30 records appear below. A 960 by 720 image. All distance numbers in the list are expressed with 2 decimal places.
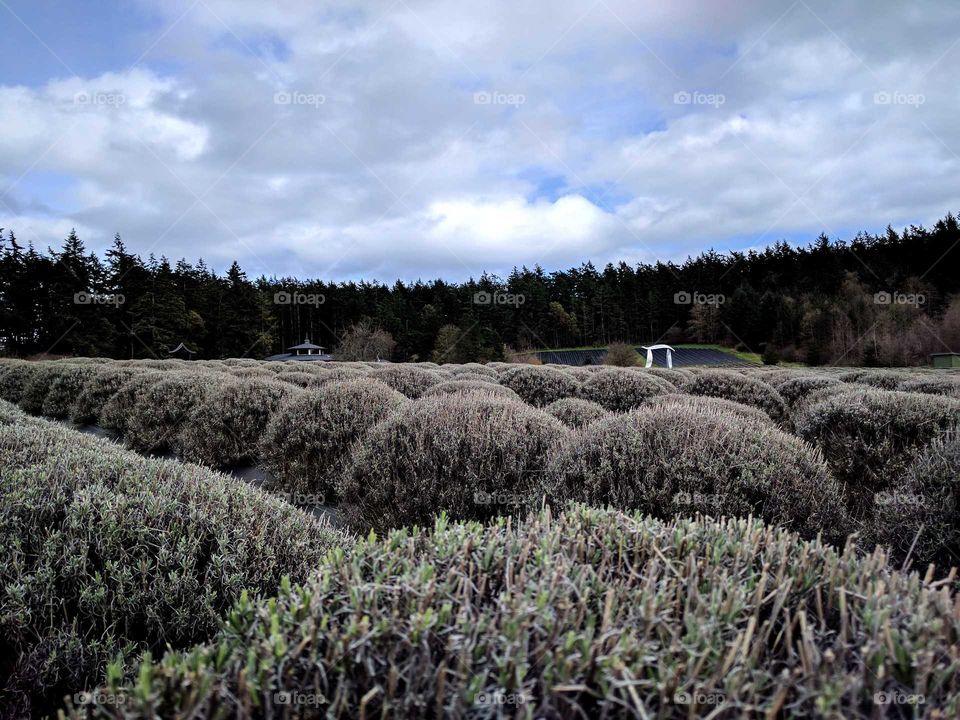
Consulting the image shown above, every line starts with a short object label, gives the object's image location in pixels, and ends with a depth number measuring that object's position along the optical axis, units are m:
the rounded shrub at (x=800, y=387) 11.55
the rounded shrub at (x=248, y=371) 14.02
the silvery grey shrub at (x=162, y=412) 9.67
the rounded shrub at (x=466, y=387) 8.51
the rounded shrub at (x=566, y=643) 1.24
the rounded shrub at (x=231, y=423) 8.36
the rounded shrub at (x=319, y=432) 6.77
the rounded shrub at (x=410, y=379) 10.77
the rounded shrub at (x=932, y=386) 10.80
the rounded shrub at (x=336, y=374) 10.70
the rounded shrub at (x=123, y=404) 10.79
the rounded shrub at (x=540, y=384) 11.66
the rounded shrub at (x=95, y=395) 12.26
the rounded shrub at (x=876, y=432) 6.45
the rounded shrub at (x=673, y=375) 13.32
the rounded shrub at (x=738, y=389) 10.81
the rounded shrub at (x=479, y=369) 13.33
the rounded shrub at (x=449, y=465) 4.88
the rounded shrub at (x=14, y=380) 15.93
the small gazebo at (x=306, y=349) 70.46
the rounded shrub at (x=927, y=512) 3.97
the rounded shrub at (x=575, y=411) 7.75
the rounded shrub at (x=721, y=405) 6.40
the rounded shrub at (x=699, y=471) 3.96
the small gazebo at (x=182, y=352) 54.57
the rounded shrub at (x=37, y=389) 14.88
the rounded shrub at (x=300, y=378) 11.07
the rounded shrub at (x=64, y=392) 13.75
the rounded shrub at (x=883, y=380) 12.61
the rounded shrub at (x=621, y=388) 10.70
